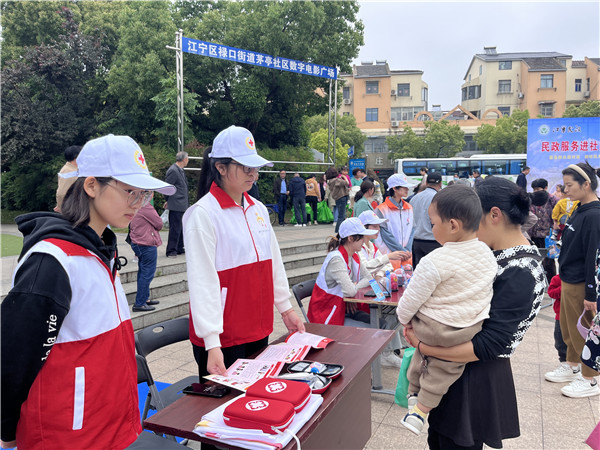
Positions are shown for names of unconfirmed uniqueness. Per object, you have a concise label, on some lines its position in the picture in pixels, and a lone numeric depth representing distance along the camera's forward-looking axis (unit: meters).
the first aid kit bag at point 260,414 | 1.31
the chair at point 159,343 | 2.25
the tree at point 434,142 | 36.53
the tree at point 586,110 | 34.74
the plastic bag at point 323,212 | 13.45
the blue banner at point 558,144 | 10.94
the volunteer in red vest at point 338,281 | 3.77
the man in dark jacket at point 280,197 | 12.78
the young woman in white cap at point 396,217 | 5.47
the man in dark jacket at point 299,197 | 12.19
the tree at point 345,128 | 37.78
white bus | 23.22
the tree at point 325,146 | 29.34
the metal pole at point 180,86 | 8.73
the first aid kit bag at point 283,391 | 1.43
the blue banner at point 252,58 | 9.27
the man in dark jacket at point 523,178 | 11.54
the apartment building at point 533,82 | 46.12
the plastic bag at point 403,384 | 2.07
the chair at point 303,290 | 3.76
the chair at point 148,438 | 1.67
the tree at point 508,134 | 35.25
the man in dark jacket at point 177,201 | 6.94
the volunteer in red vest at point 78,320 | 1.22
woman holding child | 1.71
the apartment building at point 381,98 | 49.18
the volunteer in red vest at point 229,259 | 1.95
